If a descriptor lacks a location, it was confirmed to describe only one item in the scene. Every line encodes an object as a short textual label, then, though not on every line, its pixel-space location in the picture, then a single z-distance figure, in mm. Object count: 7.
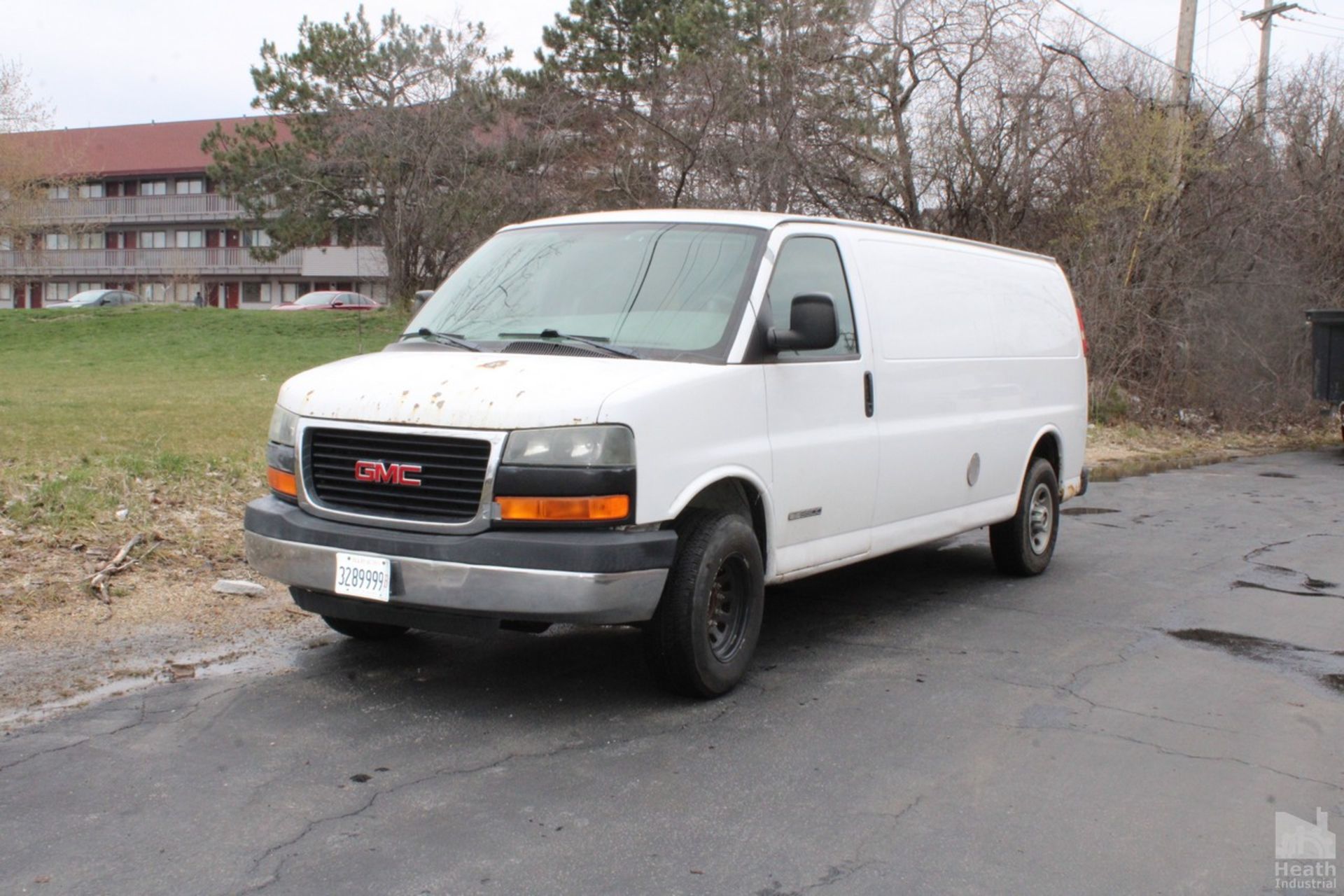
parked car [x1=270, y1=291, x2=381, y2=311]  44312
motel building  63656
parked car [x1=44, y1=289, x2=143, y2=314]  46469
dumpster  17703
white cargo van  4793
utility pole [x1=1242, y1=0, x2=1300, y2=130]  20969
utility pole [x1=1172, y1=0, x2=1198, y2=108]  19109
